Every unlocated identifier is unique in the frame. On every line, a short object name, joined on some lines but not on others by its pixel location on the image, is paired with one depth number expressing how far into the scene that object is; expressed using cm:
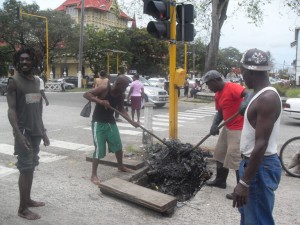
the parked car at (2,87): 2934
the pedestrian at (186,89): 2914
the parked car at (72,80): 4499
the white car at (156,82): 3137
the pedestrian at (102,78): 1198
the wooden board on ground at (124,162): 654
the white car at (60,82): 3641
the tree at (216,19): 2078
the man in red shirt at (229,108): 524
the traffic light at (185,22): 691
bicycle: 637
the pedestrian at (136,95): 1302
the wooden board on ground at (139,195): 453
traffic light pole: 688
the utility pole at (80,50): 3353
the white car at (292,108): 1243
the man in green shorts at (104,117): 577
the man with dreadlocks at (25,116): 418
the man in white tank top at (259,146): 277
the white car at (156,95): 1891
